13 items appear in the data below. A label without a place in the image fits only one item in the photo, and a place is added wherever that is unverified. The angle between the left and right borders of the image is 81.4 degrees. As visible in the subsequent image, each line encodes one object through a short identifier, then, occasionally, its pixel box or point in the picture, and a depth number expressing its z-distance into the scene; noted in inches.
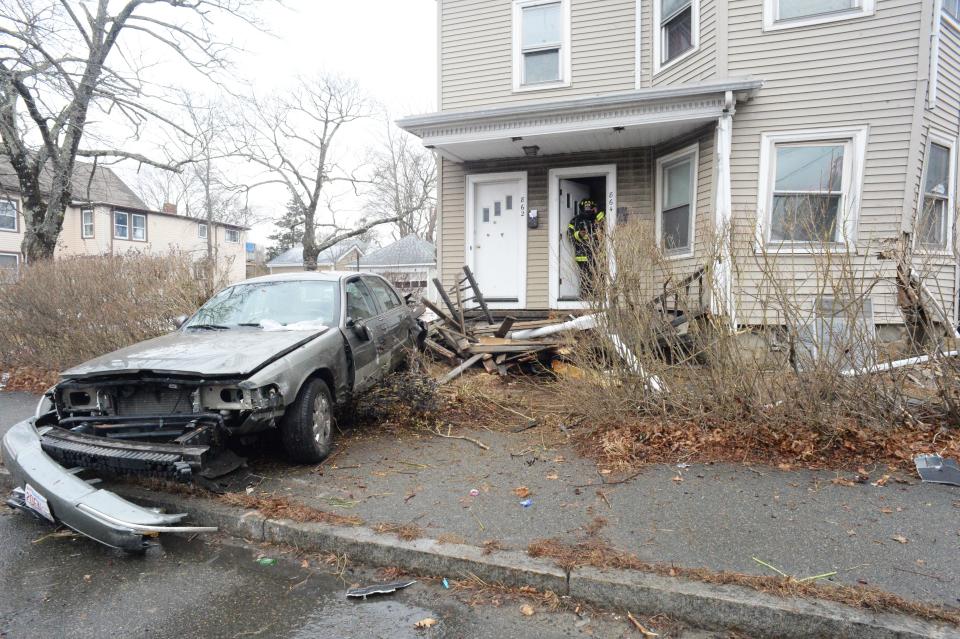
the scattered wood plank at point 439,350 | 303.0
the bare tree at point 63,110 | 409.7
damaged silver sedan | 136.3
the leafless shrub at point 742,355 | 170.1
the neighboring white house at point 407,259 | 1242.6
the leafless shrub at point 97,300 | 309.6
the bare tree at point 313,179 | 1272.1
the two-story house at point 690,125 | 298.2
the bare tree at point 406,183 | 1630.2
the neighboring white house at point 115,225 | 1043.9
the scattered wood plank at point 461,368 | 277.5
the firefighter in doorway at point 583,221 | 375.4
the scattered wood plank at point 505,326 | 293.4
